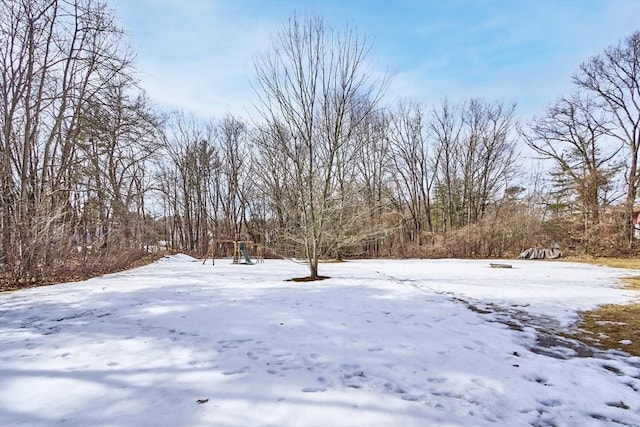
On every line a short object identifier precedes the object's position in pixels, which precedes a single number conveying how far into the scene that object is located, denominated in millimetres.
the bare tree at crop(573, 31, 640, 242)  15609
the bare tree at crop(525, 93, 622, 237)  15438
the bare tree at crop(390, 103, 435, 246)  22375
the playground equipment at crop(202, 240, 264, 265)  12797
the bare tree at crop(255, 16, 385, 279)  7336
